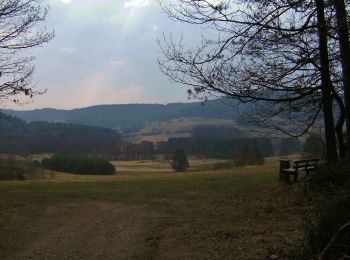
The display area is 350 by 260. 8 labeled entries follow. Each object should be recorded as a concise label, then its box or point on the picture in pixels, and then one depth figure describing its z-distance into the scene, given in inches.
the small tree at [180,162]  3105.3
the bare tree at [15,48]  601.6
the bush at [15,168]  1980.8
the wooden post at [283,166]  690.8
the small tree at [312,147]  977.2
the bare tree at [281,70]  506.0
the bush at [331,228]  211.5
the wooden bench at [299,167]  657.6
